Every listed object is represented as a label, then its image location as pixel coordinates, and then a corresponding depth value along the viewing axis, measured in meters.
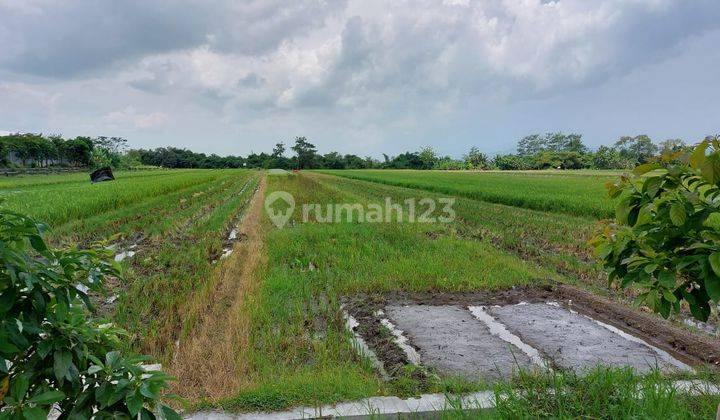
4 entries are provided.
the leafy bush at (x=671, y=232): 1.45
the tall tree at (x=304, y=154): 101.44
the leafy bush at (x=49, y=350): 1.30
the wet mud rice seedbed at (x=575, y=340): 3.58
